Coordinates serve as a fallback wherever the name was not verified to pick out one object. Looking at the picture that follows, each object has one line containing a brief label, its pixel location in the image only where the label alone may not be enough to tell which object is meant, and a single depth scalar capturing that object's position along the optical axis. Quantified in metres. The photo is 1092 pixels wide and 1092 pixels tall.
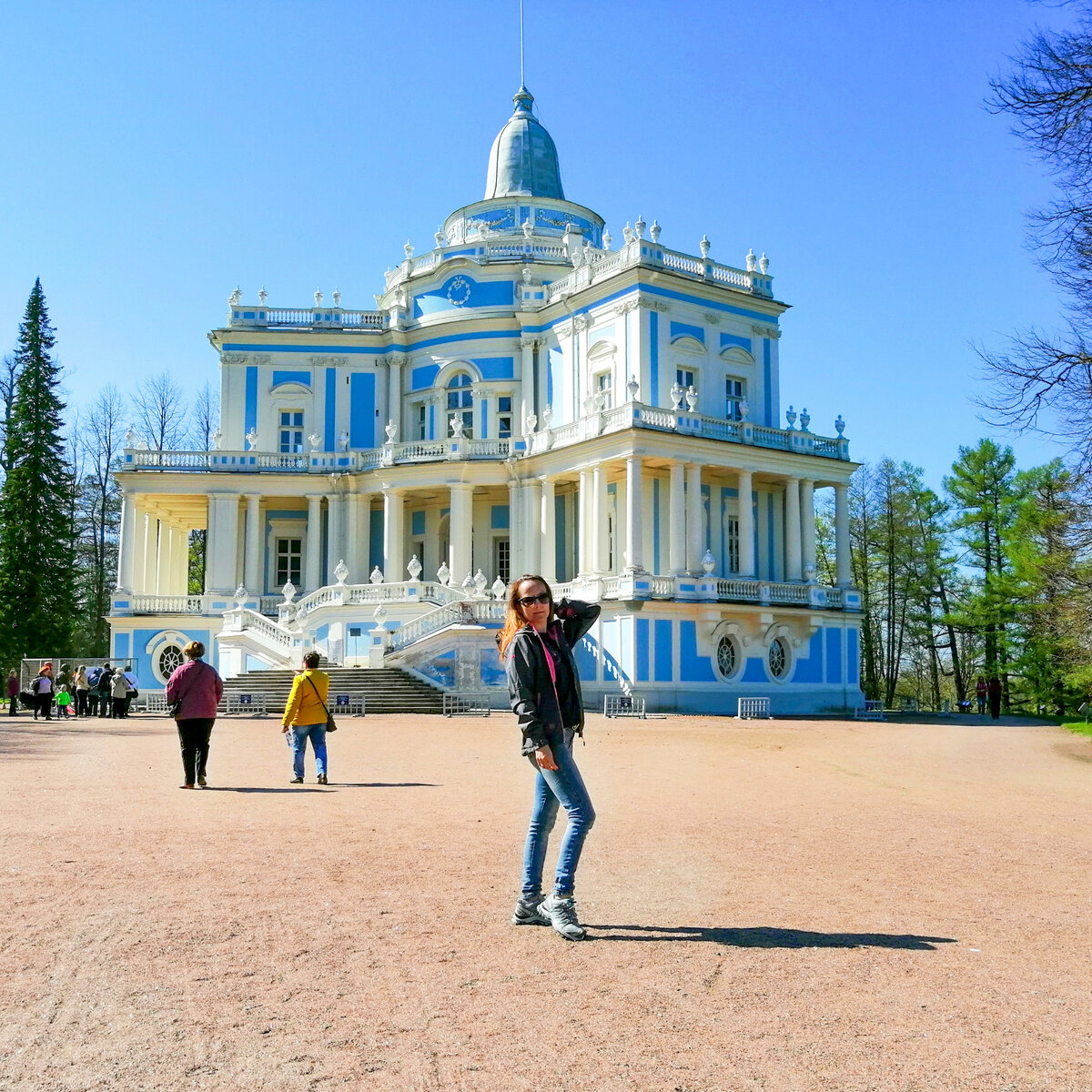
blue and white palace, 36.41
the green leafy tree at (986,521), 51.31
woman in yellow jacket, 14.20
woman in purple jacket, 13.66
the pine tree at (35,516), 47.03
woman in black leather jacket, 6.73
